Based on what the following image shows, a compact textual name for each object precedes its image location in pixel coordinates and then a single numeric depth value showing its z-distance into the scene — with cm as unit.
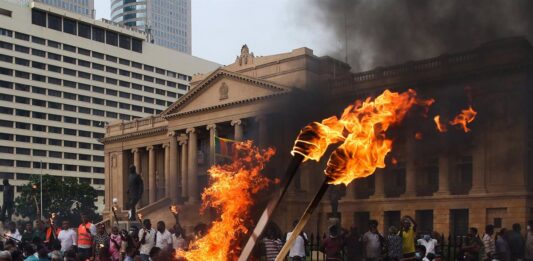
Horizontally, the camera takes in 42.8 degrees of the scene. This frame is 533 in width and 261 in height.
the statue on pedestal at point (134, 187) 2345
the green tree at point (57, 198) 7281
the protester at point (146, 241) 1529
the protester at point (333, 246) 1417
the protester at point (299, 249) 1508
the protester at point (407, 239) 1516
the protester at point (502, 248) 1497
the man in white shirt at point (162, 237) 1495
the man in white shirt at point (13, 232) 1861
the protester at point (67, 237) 1655
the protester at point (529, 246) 1541
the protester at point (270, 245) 1446
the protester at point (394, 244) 1498
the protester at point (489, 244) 1518
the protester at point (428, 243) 1459
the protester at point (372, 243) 1562
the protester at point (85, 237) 1669
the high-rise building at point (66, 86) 9625
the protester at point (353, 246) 1692
